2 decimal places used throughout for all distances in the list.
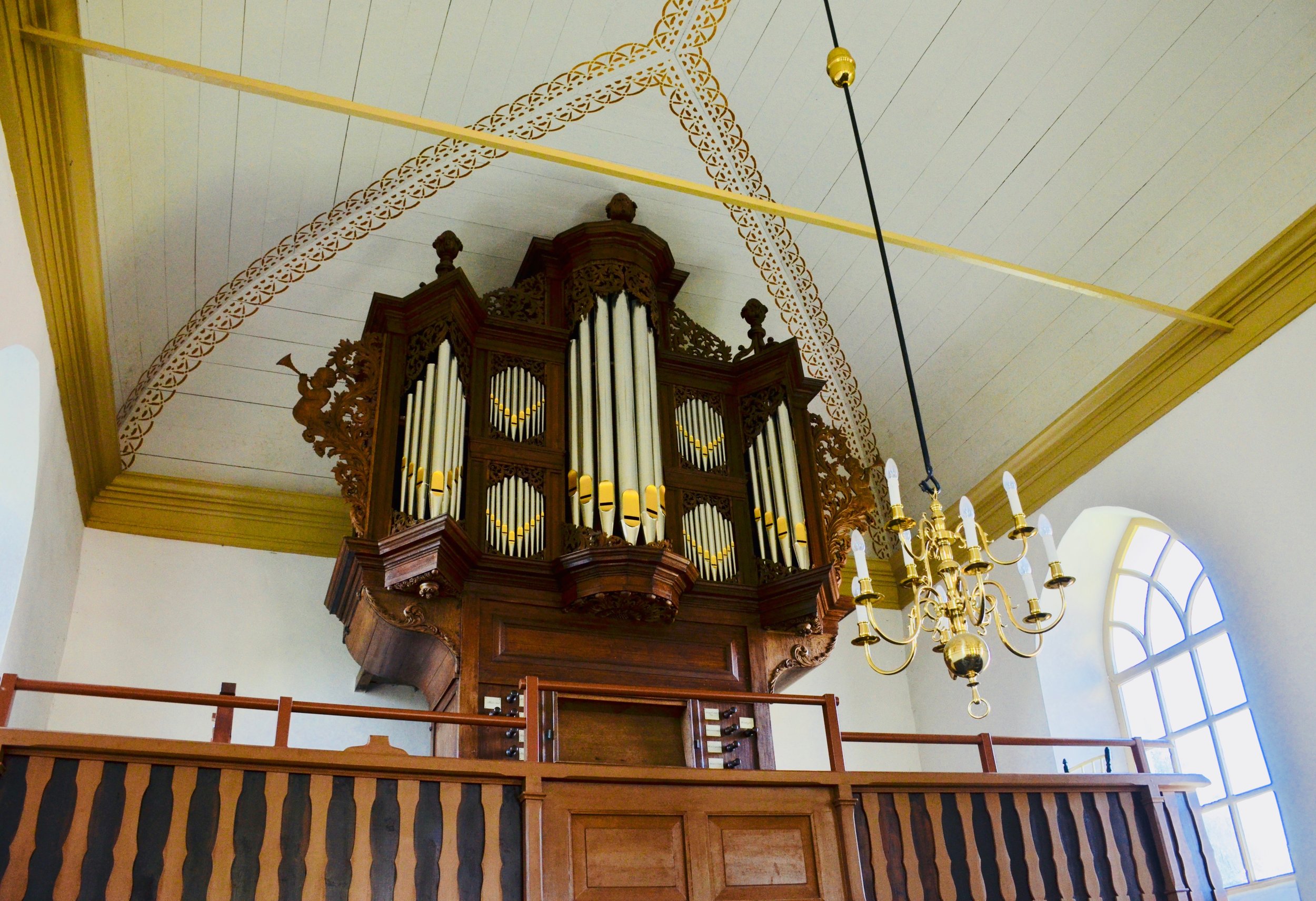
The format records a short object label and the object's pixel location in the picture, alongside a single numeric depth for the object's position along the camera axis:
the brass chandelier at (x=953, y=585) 4.84
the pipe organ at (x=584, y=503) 7.11
